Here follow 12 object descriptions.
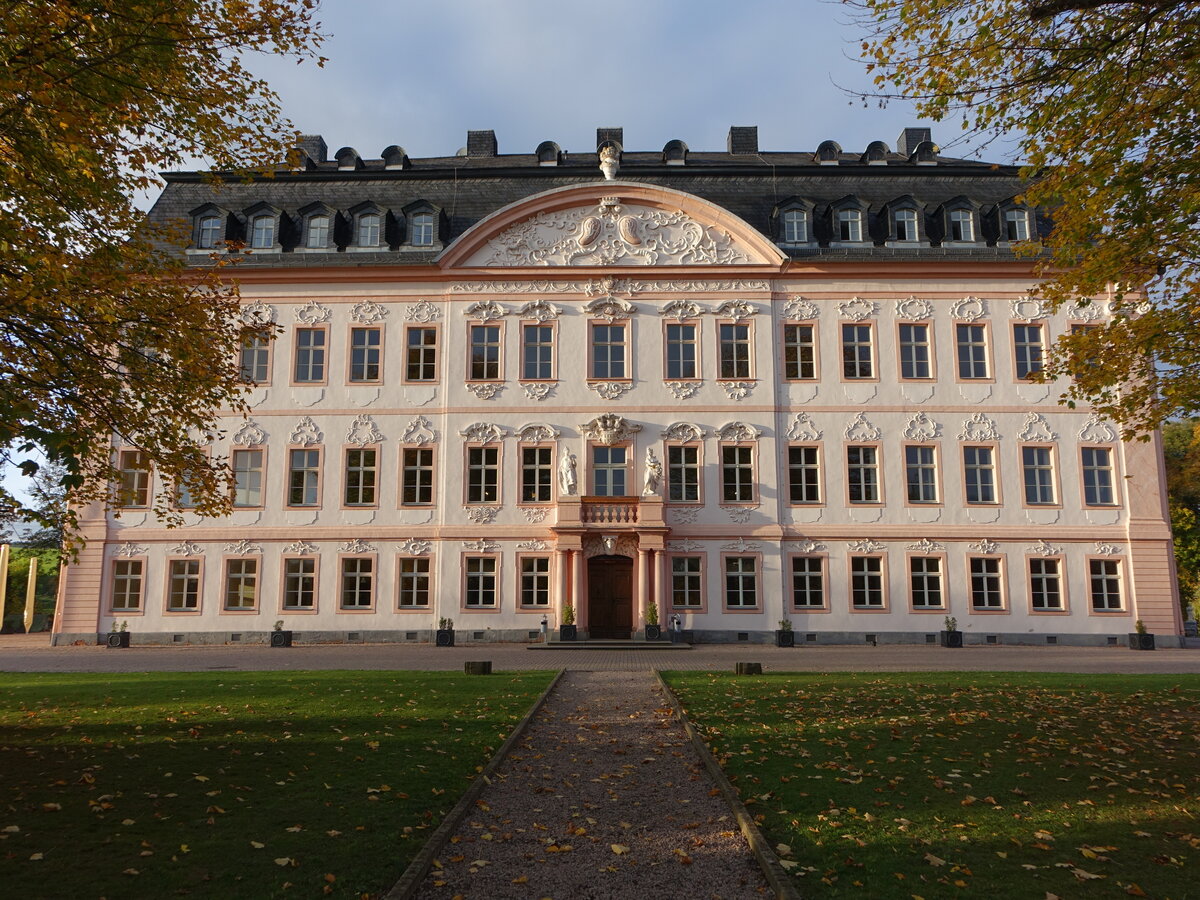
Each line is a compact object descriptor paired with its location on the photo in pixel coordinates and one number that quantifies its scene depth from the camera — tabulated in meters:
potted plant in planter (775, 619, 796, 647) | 26.98
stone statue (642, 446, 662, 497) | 27.89
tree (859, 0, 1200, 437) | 9.35
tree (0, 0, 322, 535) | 8.45
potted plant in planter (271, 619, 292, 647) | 27.34
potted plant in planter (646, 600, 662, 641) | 26.67
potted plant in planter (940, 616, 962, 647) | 26.97
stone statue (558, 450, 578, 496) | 28.02
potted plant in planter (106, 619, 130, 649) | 27.34
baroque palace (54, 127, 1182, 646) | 27.95
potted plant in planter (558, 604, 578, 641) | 26.72
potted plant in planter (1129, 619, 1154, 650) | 26.78
